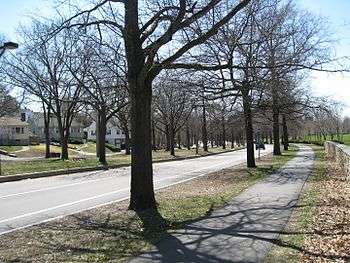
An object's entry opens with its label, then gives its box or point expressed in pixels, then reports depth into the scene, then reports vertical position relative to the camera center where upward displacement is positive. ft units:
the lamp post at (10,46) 79.30 +14.60
